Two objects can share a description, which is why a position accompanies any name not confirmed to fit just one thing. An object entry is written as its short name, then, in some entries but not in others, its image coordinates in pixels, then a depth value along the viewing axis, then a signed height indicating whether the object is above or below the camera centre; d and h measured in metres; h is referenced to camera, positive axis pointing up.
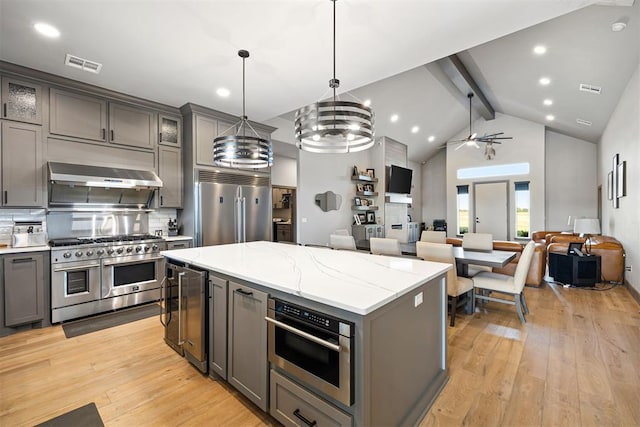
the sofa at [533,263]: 4.41 -0.81
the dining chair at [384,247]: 3.65 -0.45
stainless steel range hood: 3.36 +0.36
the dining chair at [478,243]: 4.01 -0.45
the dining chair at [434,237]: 4.61 -0.40
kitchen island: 1.31 -0.52
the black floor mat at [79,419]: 1.75 -1.30
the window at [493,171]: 8.46 +1.32
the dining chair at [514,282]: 3.14 -0.81
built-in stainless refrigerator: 4.28 +0.09
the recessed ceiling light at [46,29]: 2.43 +1.63
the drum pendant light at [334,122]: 1.83 +0.61
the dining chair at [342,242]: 4.02 -0.42
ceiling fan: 6.20 +1.74
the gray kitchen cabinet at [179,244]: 4.01 -0.43
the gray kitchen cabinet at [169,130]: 4.25 +1.28
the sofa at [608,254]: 4.58 -0.68
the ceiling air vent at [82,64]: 2.92 +1.61
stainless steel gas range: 3.17 -0.72
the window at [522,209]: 8.38 +0.11
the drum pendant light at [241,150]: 2.59 +0.60
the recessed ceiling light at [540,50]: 4.26 +2.51
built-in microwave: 1.31 -0.69
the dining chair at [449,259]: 3.05 -0.51
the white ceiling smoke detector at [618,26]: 3.08 +2.06
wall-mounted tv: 7.93 +0.97
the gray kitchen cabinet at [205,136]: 4.34 +1.22
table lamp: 4.98 -0.26
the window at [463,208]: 9.43 +0.14
